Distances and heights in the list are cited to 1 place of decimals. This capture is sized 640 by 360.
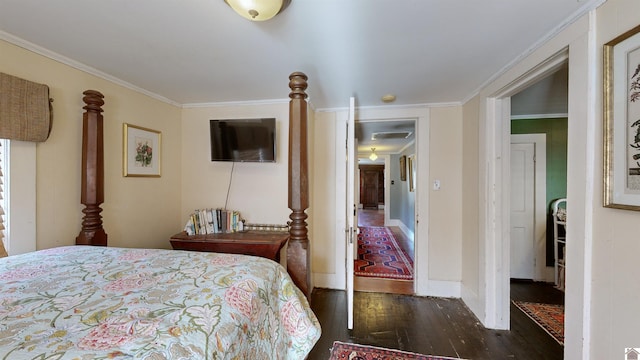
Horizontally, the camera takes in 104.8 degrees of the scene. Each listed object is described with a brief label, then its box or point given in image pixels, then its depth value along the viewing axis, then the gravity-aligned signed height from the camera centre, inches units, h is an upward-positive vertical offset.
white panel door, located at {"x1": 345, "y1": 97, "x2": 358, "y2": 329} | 77.7 -6.7
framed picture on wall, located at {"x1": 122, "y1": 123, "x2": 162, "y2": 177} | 85.9 +10.2
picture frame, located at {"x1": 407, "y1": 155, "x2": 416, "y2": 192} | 200.5 +6.7
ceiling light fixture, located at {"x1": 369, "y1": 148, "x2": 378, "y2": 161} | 246.0 +25.3
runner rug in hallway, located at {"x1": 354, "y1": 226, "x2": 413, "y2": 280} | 127.1 -48.9
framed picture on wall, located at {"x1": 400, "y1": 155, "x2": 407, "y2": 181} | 228.7 +12.1
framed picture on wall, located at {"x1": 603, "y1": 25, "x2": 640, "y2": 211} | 38.4 +9.8
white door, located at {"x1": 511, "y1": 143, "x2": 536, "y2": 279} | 120.0 -14.8
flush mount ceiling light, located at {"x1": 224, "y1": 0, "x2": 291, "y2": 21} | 42.9 +30.6
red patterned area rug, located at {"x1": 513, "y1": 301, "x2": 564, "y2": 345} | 80.3 -49.2
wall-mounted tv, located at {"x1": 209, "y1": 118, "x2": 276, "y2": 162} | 95.7 +15.6
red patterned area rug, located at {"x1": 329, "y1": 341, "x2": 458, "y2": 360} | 68.9 -49.7
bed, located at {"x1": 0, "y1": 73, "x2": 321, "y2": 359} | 26.6 -17.1
